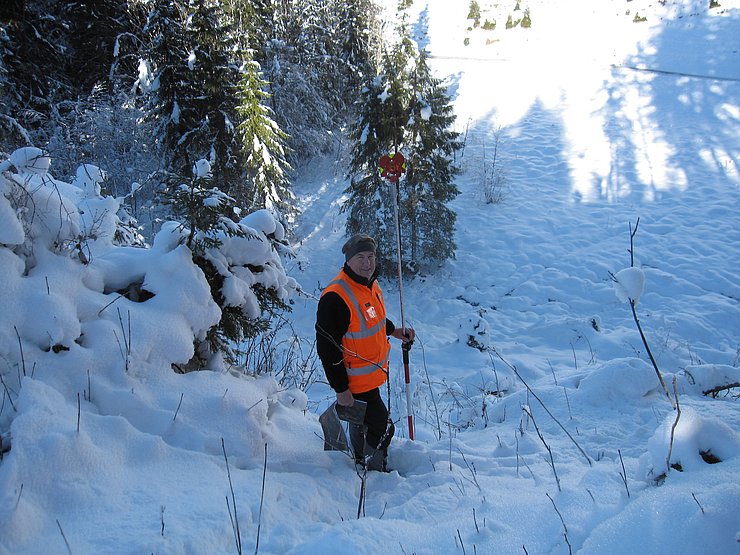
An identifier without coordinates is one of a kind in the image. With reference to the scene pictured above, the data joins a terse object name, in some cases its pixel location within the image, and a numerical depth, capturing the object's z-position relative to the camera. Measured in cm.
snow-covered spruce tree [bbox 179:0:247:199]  1155
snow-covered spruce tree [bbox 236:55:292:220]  1138
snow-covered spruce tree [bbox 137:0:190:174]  1155
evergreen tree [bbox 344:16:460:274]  1113
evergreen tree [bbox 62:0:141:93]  1484
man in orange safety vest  336
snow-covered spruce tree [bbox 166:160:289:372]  360
